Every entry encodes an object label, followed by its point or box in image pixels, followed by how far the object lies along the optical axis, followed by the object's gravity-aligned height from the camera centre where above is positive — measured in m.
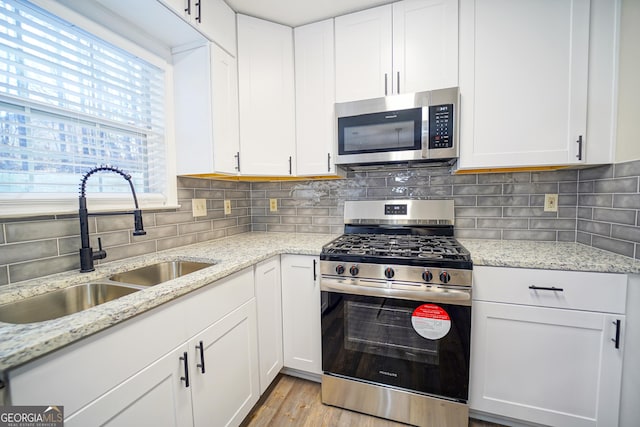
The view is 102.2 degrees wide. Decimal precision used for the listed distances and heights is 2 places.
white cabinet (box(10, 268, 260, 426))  0.66 -0.56
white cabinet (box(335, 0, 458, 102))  1.55 +0.93
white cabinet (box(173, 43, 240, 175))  1.57 +0.56
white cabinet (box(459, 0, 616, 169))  1.36 +0.64
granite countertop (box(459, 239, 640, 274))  1.18 -0.32
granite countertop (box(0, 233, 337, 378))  0.61 -0.32
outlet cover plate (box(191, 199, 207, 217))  1.83 -0.06
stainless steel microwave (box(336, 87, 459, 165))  1.54 +0.43
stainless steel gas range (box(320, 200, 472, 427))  1.30 -0.71
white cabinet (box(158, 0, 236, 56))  1.34 +1.03
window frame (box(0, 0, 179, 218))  1.03 +0.03
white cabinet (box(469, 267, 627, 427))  1.19 -0.74
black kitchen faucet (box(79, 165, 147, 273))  1.12 -0.15
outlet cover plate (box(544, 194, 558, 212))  1.70 -0.05
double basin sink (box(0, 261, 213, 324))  0.90 -0.39
